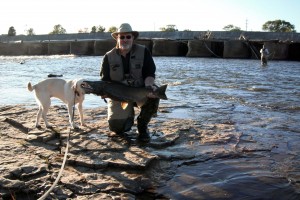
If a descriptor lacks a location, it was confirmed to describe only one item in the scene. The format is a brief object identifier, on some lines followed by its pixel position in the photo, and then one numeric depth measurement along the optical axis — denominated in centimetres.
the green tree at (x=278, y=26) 11636
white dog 646
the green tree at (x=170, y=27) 11740
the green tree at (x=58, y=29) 12958
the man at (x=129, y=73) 615
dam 3888
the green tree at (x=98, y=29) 10270
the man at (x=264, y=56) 2828
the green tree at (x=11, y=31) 9450
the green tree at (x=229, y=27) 12810
